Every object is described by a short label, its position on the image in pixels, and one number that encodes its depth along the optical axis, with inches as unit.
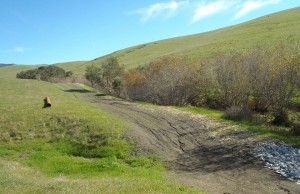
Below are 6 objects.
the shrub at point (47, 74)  2520.3
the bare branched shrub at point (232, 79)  1127.1
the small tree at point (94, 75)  1959.1
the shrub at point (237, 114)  925.2
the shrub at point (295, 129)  773.7
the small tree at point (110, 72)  1836.6
